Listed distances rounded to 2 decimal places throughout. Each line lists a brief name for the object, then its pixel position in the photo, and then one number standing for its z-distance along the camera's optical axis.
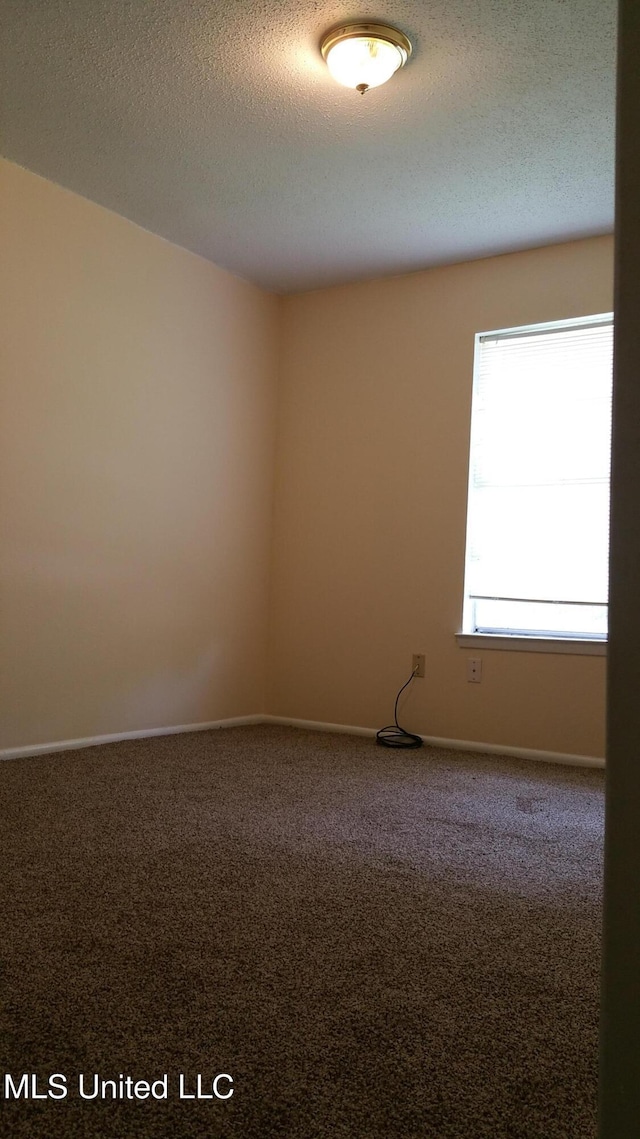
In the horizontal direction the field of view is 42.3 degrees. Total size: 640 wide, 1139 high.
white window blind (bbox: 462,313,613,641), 3.85
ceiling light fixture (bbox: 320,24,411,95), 2.55
